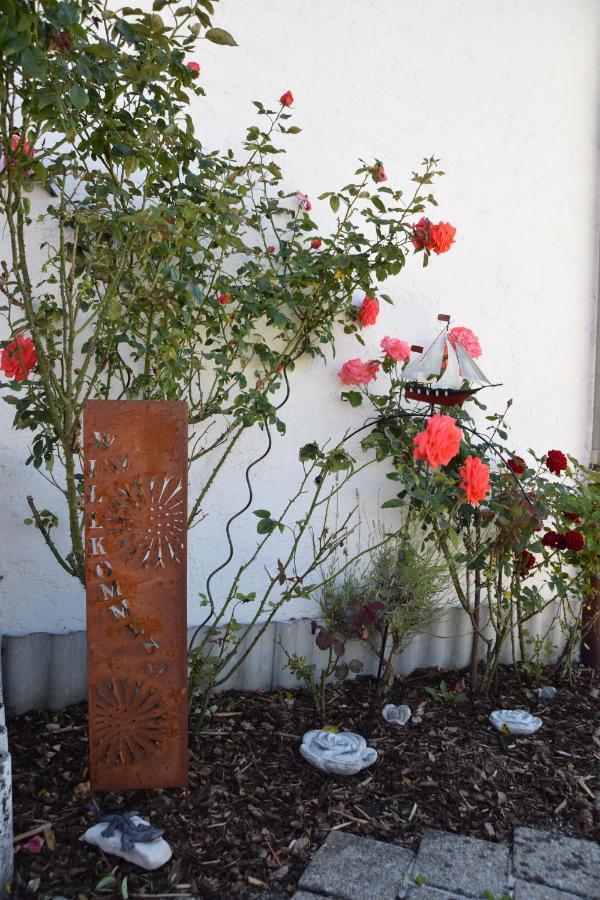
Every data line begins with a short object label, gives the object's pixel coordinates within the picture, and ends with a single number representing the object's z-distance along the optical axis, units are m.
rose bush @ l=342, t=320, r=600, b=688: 2.76
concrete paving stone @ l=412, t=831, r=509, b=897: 1.82
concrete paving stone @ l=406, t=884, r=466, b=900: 1.76
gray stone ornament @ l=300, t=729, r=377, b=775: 2.23
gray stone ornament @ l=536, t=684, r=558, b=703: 2.98
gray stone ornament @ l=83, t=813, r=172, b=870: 1.75
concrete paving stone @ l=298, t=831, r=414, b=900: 1.76
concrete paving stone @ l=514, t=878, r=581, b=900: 1.79
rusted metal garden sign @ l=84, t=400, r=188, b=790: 1.92
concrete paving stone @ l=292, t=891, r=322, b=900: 1.73
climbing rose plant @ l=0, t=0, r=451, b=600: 1.75
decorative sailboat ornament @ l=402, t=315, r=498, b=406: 2.86
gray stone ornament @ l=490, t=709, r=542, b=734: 2.63
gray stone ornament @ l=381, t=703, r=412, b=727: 2.63
